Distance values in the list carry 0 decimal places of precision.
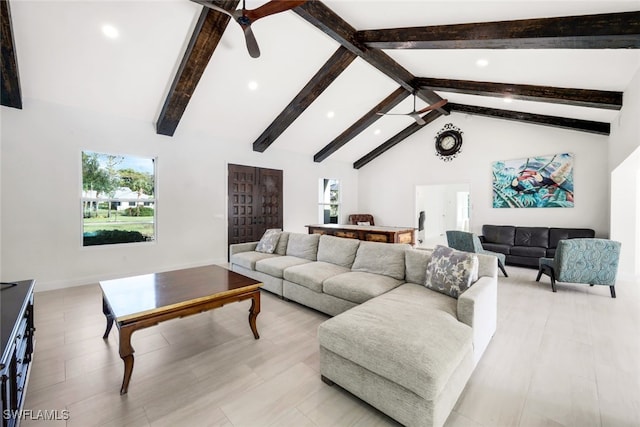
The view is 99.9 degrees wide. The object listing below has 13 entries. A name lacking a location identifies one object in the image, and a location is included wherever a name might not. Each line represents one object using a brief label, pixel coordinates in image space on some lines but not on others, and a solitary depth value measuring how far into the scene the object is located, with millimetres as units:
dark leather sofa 5293
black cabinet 1271
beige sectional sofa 1524
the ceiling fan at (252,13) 2366
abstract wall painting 5656
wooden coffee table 1956
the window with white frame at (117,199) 4484
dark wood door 6207
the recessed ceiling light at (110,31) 3166
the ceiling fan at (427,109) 4766
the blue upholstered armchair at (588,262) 3711
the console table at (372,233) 5176
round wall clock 7086
